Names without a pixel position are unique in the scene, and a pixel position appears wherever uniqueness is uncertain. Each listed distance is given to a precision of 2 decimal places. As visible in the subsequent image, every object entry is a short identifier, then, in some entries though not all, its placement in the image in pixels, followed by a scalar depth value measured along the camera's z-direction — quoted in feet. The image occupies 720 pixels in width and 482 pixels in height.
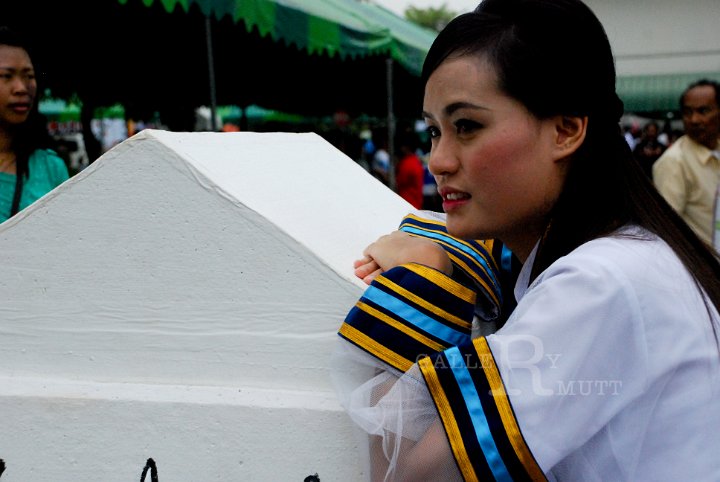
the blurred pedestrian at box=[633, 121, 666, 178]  29.20
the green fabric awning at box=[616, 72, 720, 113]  65.10
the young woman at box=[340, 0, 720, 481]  2.83
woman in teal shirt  7.36
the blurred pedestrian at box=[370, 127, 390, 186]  31.63
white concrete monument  3.78
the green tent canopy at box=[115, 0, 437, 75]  13.47
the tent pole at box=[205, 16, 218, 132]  14.53
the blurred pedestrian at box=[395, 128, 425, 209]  24.18
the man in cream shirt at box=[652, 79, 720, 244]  12.98
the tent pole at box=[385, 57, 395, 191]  23.81
